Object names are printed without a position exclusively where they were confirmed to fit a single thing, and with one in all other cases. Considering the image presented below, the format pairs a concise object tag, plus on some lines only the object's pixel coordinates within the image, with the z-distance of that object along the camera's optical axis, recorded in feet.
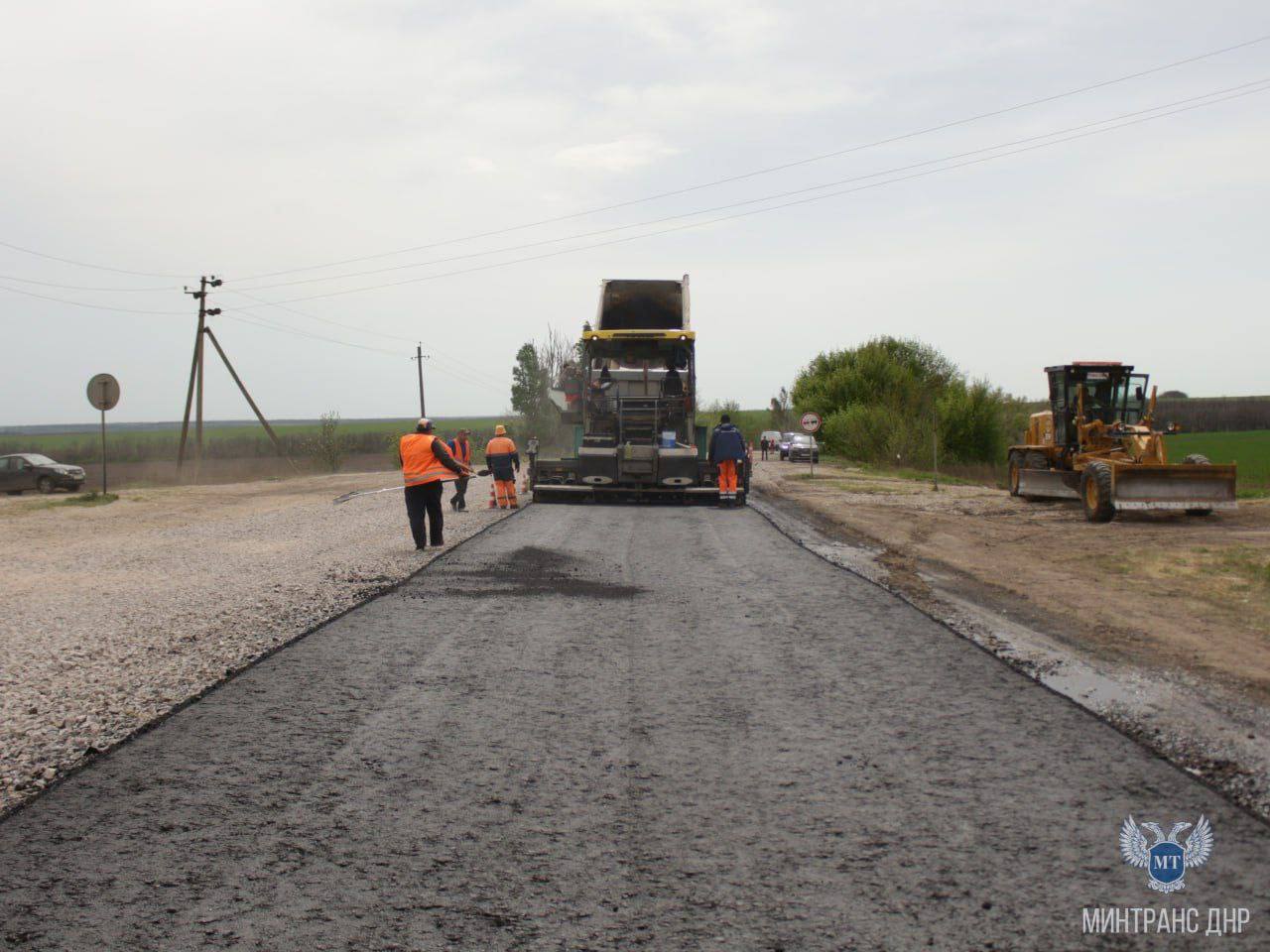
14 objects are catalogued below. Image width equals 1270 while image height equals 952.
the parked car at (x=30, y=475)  110.93
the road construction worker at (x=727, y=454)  70.44
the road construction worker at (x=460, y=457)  67.15
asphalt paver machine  70.49
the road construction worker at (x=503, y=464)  67.05
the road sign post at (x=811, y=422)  112.27
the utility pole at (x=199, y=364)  126.00
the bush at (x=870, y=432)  159.53
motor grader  59.47
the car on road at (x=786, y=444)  186.64
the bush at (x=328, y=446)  170.40
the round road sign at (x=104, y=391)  74.02
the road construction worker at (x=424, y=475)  44.73
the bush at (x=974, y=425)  166.61
